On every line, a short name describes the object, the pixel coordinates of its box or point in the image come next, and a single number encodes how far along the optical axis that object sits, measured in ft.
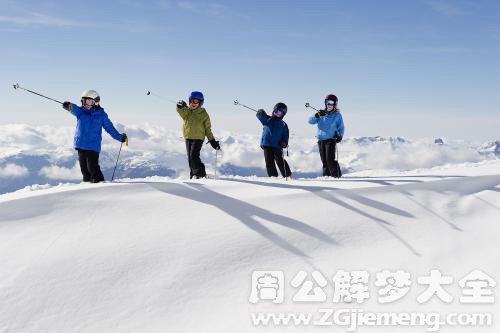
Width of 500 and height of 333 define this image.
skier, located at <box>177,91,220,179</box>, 36.06
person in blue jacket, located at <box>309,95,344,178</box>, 39.19
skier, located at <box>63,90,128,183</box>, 31.50
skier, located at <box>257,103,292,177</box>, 39.45
